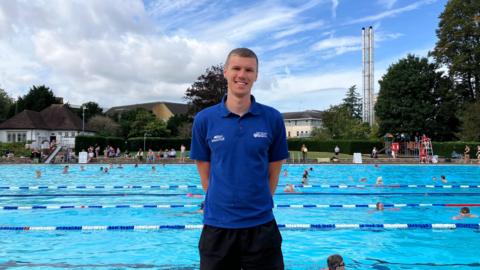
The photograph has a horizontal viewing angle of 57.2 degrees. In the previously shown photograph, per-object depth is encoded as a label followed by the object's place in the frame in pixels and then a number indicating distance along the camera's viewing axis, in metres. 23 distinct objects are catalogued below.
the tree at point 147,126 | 60.75
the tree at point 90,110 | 80.25
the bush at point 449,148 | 41.78
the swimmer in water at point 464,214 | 11.81
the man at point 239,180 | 2.68
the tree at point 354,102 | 94.88
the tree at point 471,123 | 43.44
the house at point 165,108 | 103.38
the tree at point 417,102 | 52.56
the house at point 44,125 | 60.97
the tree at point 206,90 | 60.69
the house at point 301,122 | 101.75
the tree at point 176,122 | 68.41
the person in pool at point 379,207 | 12.85
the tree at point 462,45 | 50.69
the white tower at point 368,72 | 73.94
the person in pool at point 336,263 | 5.26
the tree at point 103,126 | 64.94
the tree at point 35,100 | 76.44
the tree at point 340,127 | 60.12
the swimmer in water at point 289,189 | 17.70
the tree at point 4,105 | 71.69
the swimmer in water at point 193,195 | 16.59
